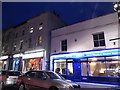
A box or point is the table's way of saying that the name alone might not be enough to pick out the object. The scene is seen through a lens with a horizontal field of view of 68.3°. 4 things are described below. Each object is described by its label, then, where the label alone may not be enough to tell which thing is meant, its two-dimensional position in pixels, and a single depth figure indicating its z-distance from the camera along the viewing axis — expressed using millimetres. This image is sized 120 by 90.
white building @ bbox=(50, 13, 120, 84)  9022
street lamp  6851
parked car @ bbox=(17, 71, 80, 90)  5025
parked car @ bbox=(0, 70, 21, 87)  7361
